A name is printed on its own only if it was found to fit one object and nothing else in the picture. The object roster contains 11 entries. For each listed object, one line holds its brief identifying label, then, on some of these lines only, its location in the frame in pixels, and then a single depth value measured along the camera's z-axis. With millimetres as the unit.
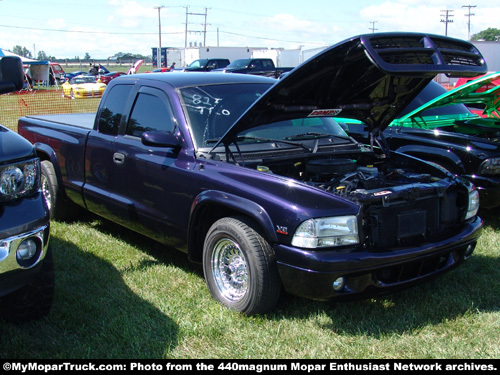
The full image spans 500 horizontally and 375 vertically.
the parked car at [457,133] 5324
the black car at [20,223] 2881
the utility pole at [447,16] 79512
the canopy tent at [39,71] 32375
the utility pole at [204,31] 88250
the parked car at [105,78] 34444
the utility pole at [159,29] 72625
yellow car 23516
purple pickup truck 3256
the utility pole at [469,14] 80250
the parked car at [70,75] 44016
